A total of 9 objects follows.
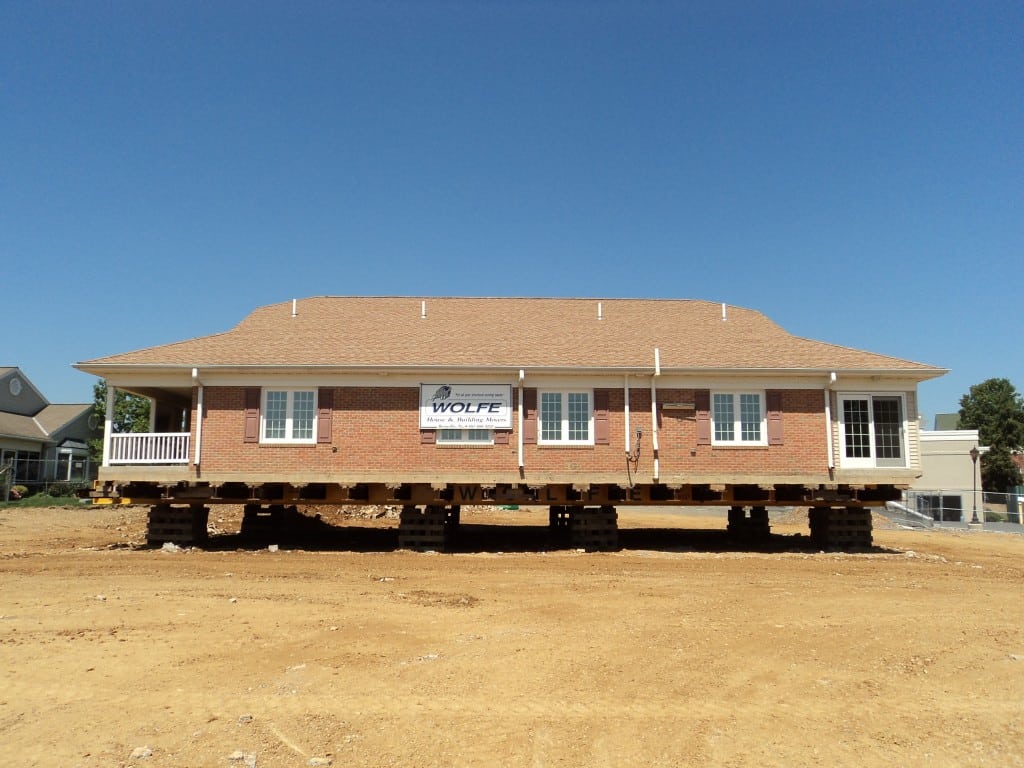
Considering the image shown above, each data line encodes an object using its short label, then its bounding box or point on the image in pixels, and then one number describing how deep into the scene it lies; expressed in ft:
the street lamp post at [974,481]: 102.99
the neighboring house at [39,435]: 126.31
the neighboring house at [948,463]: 121.29
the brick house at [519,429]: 59.62
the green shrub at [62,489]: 120.88
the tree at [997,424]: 193.26
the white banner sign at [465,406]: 60.23
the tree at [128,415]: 135.13
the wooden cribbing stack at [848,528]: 62.85
